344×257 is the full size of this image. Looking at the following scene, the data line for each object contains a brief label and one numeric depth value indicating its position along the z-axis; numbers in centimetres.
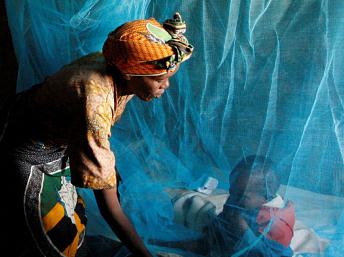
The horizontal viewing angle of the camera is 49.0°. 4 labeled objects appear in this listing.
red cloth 139
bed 133
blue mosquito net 126
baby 140
